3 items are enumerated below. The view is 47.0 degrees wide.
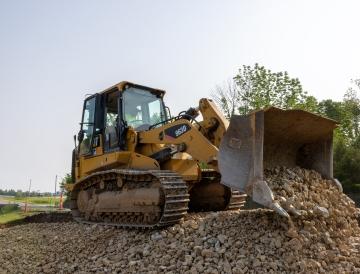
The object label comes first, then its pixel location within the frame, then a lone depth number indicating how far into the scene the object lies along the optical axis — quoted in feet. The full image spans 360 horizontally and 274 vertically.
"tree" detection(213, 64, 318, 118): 73.31
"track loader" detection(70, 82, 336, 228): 18.03
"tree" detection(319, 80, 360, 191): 63.10
